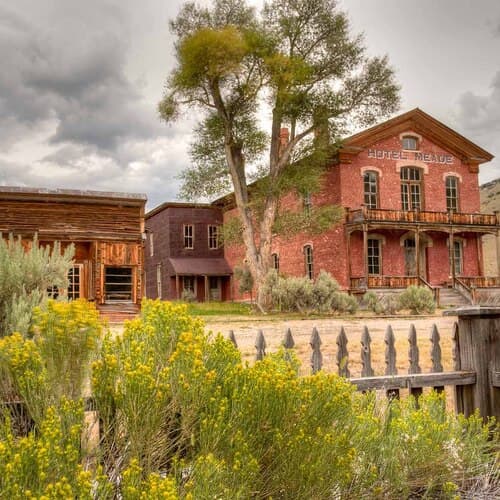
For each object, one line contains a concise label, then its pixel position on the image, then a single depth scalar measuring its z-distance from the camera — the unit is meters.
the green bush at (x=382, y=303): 22.78
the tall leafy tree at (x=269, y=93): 25.75
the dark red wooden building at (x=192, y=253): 38.59
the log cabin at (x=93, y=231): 20.64
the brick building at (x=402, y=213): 28.61
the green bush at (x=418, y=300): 21.83
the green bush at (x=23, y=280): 5.49
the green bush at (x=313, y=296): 21.59
